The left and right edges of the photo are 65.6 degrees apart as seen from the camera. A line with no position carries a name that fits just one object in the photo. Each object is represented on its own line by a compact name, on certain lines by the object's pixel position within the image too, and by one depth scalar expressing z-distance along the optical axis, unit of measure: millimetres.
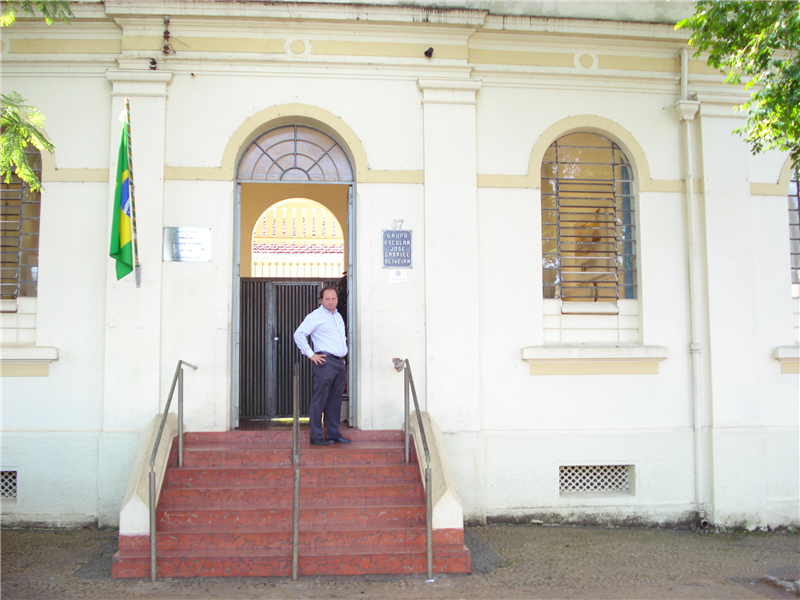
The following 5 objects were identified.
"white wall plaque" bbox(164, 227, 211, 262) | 6727
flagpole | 6201
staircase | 5191
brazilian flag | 6242
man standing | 6254
